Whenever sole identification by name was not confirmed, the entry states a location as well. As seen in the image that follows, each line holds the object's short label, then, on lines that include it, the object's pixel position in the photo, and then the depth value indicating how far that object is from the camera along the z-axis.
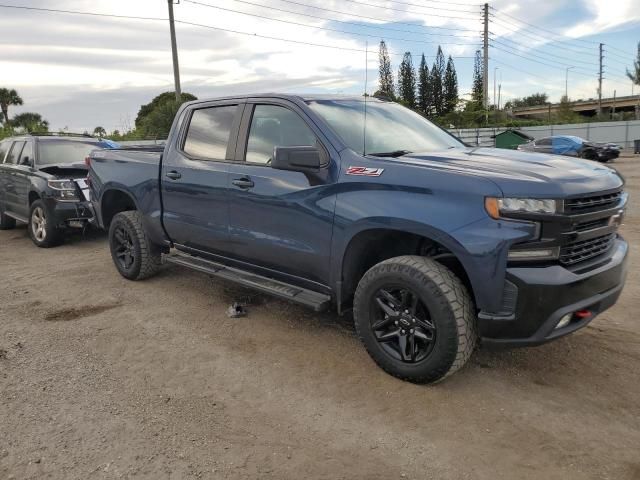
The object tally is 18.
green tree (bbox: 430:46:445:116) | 74.38
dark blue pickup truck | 3.13
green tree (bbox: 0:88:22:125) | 40.28
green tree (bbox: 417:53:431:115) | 72.62
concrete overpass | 83.76
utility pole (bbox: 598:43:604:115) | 82.88
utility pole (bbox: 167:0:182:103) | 26.25
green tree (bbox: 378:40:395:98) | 53.54
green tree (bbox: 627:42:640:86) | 59.09
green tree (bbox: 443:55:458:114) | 74.69
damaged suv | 8.08
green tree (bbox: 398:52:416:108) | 71.00
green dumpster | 29.70
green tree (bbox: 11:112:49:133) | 35.25
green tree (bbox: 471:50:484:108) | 69.61
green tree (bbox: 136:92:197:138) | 24.03
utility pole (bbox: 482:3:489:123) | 42.94
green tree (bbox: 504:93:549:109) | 101.44
